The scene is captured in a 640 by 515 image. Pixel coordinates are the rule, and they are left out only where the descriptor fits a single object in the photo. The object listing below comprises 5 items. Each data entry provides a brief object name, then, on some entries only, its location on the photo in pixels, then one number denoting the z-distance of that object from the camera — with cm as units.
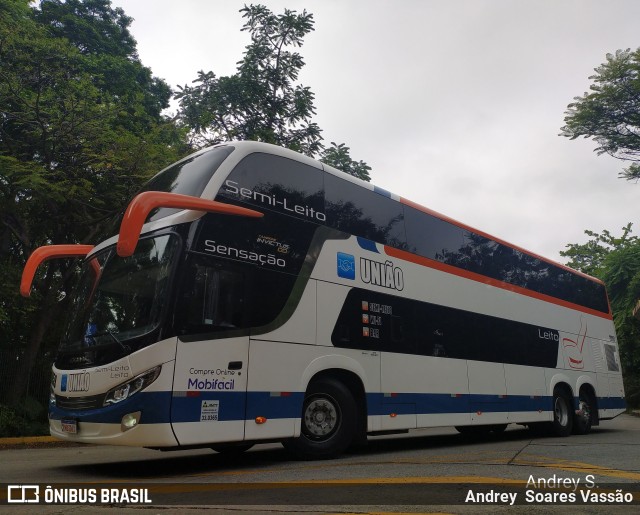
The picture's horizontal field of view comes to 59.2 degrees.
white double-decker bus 625
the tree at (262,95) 1809
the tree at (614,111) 2377
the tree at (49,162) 1299
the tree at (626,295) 2402
